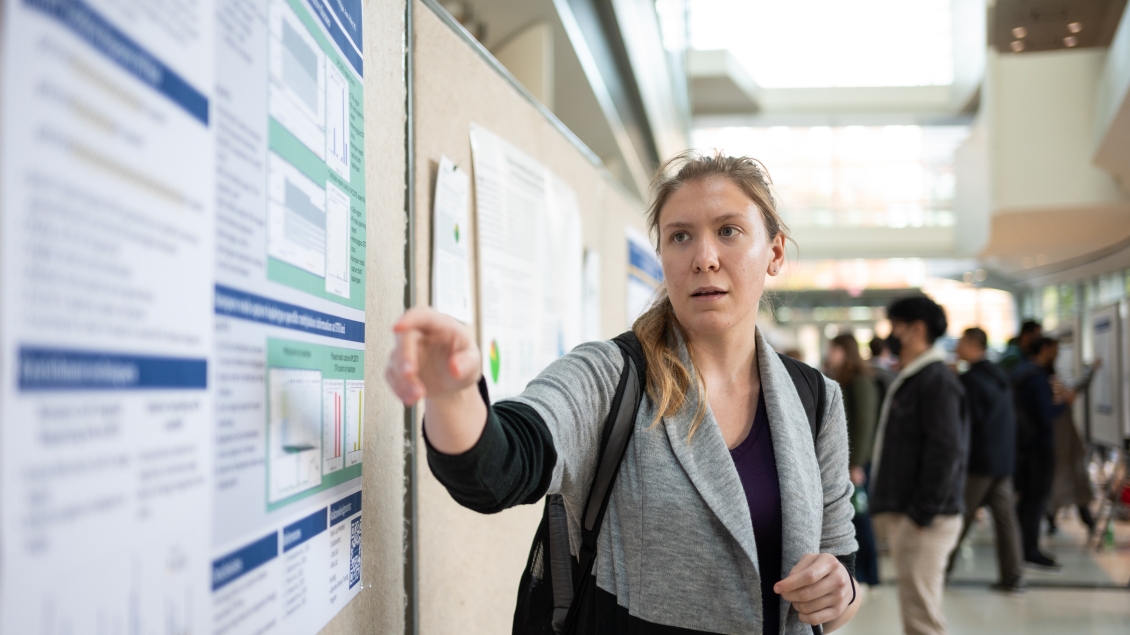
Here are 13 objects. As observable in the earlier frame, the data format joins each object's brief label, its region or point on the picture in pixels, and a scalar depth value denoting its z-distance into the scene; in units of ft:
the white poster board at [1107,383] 21.90
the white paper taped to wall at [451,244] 5.35
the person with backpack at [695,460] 4.00
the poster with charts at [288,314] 2.57
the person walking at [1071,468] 22.71
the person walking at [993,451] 16.56
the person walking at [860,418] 17.02
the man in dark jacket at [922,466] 10.81
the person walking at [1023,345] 22.02
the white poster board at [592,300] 10.08
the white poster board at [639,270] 14.33
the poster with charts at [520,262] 6.38
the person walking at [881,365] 19.62
